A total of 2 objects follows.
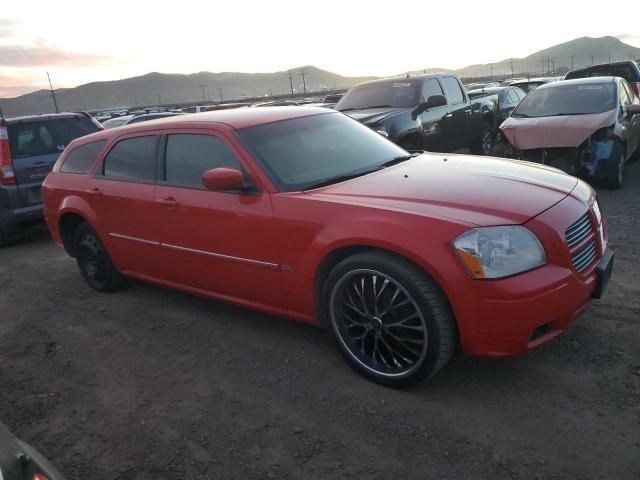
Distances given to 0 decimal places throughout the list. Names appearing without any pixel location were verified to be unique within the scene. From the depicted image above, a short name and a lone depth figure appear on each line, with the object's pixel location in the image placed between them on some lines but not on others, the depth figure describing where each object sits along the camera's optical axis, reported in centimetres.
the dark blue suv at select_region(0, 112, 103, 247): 691
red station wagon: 274
